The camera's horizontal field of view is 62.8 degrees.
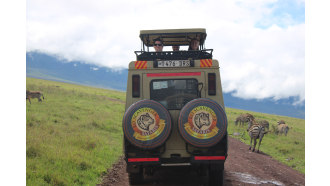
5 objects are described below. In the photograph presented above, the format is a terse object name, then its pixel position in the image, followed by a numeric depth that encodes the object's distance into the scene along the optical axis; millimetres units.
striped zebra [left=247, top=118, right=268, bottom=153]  13031
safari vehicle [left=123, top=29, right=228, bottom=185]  5441
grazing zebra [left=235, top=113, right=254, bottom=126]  20056
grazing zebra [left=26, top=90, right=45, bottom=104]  21691
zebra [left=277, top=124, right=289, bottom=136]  19475
